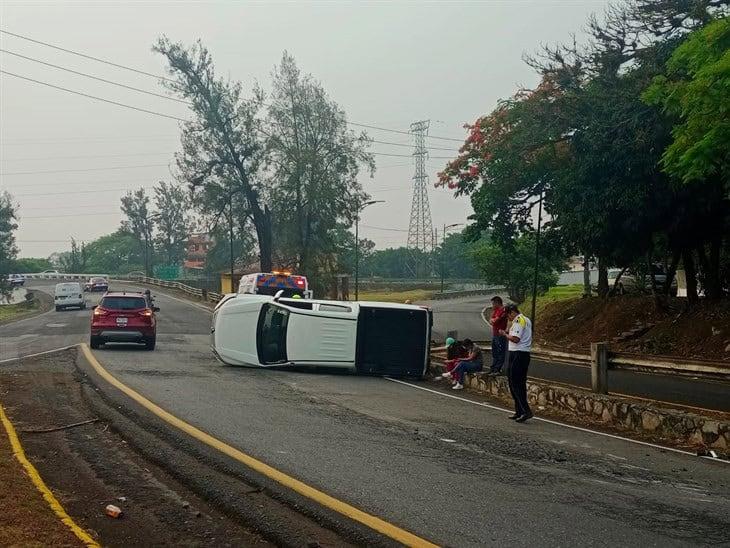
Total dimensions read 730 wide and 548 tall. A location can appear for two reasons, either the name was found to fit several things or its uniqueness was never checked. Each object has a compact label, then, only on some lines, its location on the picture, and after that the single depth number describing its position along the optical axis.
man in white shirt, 11.73
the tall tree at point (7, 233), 73.87
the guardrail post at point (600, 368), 12.86
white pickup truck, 17.42
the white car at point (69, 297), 49.69
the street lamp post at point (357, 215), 50.89
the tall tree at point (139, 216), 121.19
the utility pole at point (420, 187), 105.06
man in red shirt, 15.38
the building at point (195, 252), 132.60
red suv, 22.03
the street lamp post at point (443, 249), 121.69
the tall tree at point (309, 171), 50.50
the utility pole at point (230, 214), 52.67
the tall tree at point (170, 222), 116.12
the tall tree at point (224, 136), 51.56
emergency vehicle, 26.33
